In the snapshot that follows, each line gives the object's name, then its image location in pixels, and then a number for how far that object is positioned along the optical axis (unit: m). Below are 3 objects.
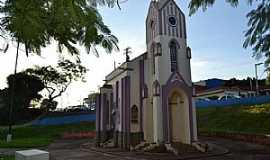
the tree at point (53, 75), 27.31
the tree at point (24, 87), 27.81
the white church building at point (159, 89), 12.24
